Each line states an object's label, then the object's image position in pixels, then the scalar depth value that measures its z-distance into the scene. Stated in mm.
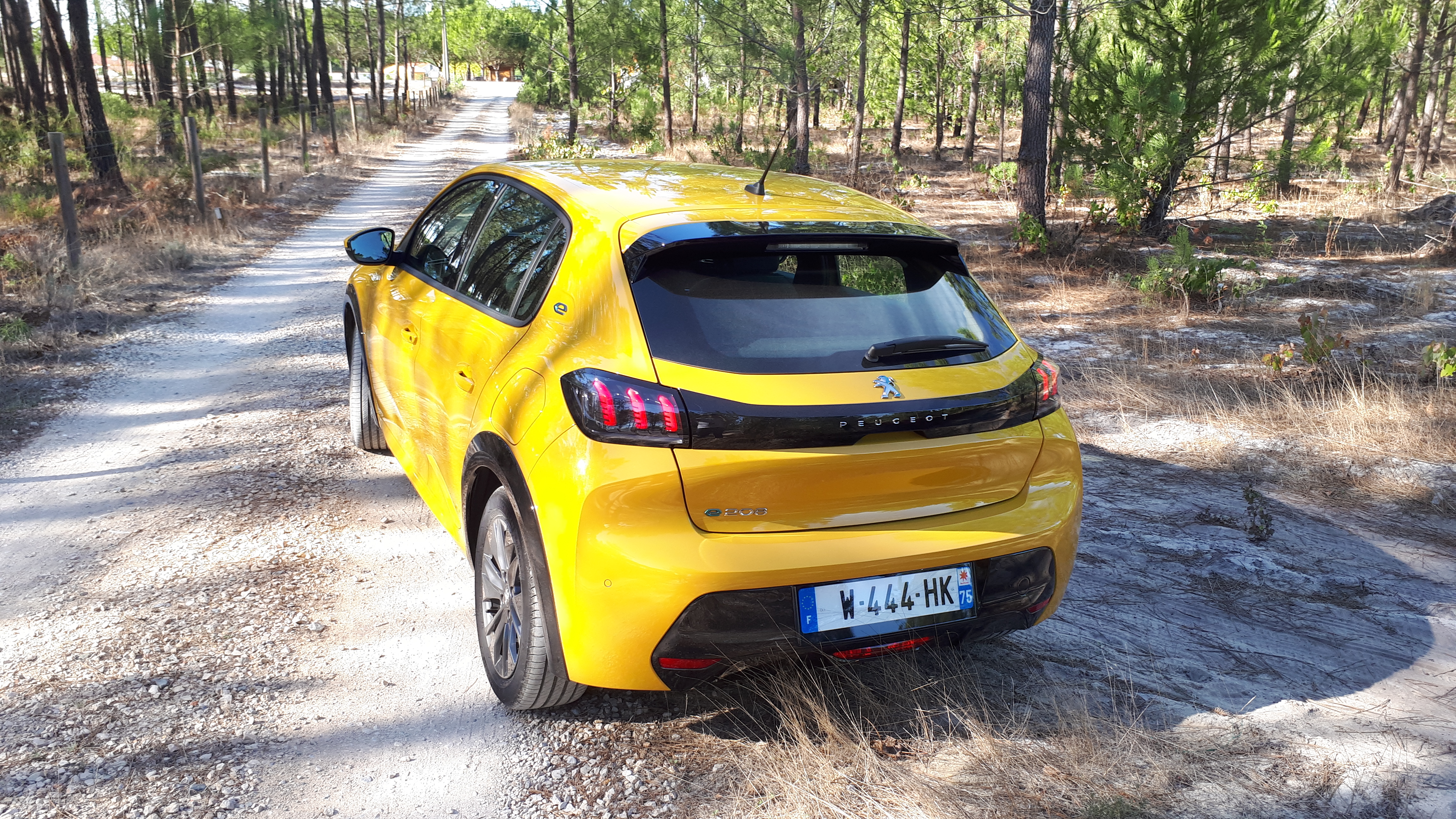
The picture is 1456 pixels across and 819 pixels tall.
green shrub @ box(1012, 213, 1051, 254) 12031
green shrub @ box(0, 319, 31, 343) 7039
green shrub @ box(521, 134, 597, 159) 24828
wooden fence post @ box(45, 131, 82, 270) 9555
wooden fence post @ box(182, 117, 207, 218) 13789
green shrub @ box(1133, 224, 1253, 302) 9164
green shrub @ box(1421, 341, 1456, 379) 5910
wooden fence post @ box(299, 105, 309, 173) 24188
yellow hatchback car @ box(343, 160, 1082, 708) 2352
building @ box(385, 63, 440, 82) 88750
